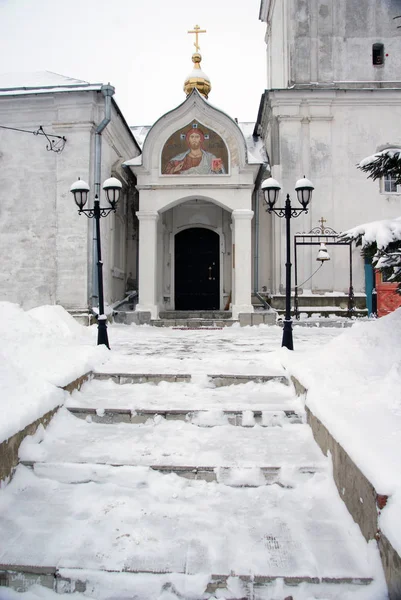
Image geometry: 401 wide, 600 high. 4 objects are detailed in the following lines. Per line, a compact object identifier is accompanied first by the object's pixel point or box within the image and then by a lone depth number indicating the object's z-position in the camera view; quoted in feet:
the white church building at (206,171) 44.47
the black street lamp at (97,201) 25.46
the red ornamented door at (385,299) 42.39
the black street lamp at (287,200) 25.46
